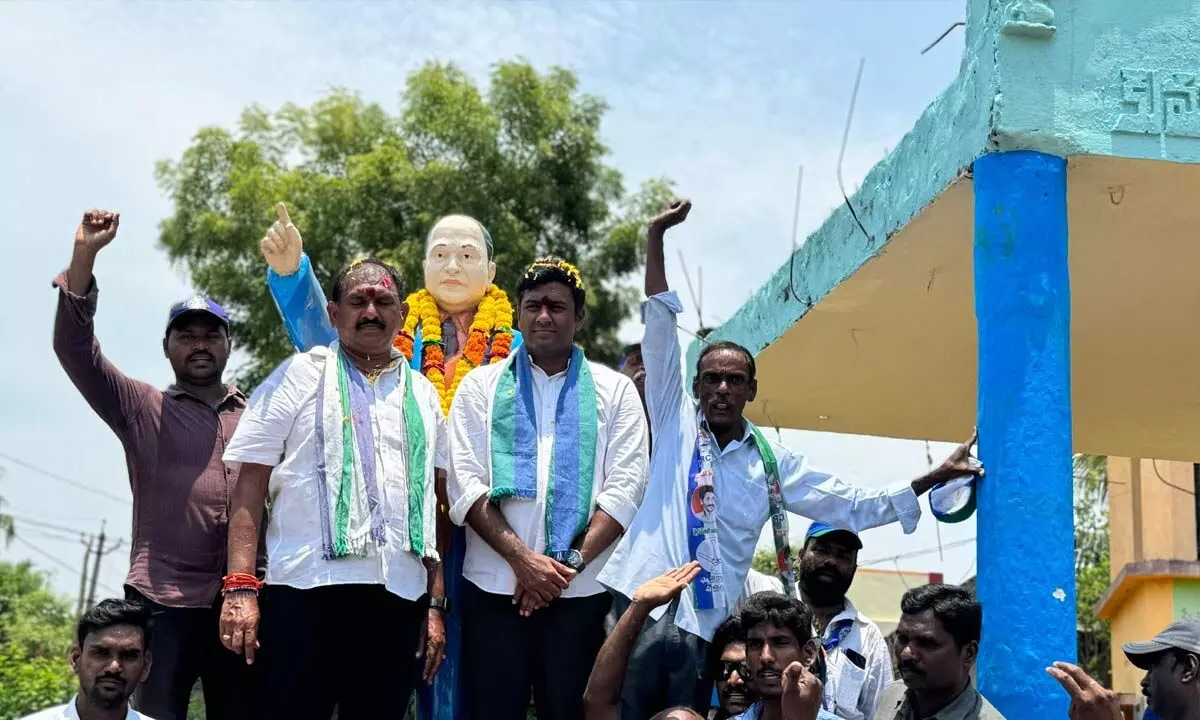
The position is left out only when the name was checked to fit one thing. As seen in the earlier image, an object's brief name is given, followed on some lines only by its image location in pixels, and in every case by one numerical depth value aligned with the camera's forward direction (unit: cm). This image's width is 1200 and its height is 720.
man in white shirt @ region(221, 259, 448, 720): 425
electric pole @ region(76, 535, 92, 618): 3719
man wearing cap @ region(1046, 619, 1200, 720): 391
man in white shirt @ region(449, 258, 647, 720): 444
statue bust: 519
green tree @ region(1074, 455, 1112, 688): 1630
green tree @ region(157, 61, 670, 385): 1401
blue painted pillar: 459
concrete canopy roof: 489
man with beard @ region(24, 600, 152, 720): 435
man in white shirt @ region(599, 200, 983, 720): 456
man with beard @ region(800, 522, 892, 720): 516
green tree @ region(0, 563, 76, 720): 1683
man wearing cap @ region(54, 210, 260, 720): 458
